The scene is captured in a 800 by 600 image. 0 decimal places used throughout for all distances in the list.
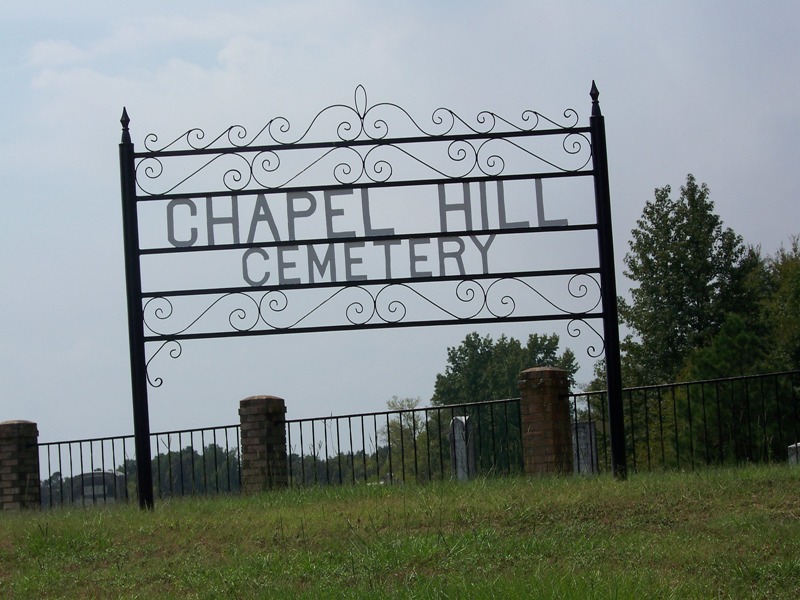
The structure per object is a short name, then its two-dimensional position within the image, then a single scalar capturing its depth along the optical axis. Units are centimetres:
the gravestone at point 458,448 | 1566
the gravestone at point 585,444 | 1820
